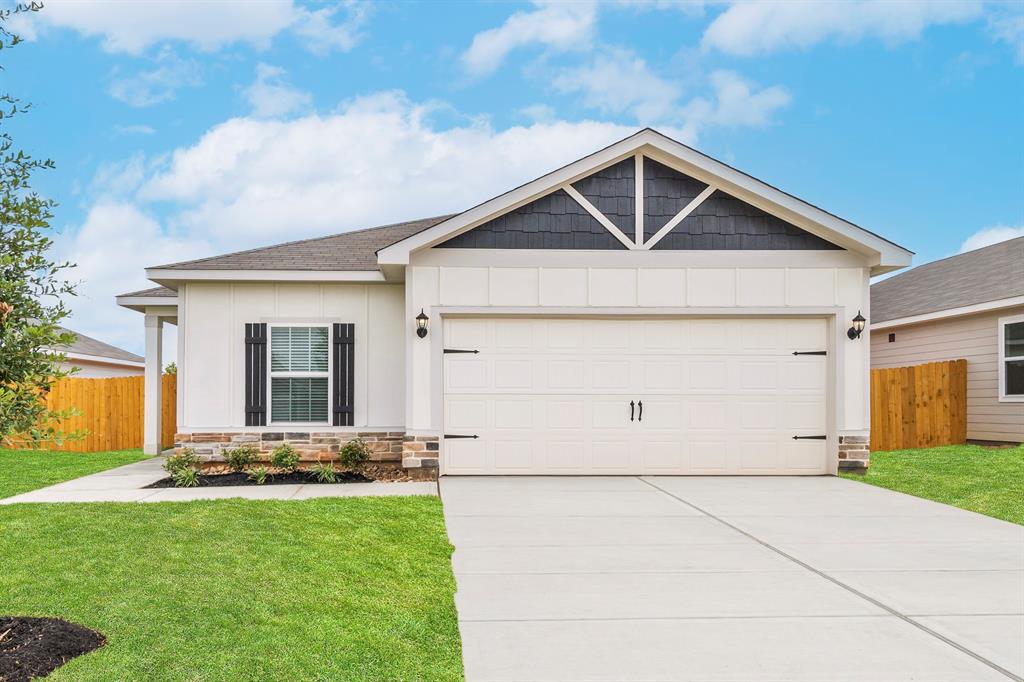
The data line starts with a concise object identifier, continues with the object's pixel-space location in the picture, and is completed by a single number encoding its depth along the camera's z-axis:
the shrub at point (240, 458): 10.53
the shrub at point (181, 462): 9.72
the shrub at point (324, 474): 9.87
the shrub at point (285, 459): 10.38
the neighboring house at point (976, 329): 13.96
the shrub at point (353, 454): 10.52
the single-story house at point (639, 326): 10.18
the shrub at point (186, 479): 9.38
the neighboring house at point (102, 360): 19.89
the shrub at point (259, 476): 9.70
